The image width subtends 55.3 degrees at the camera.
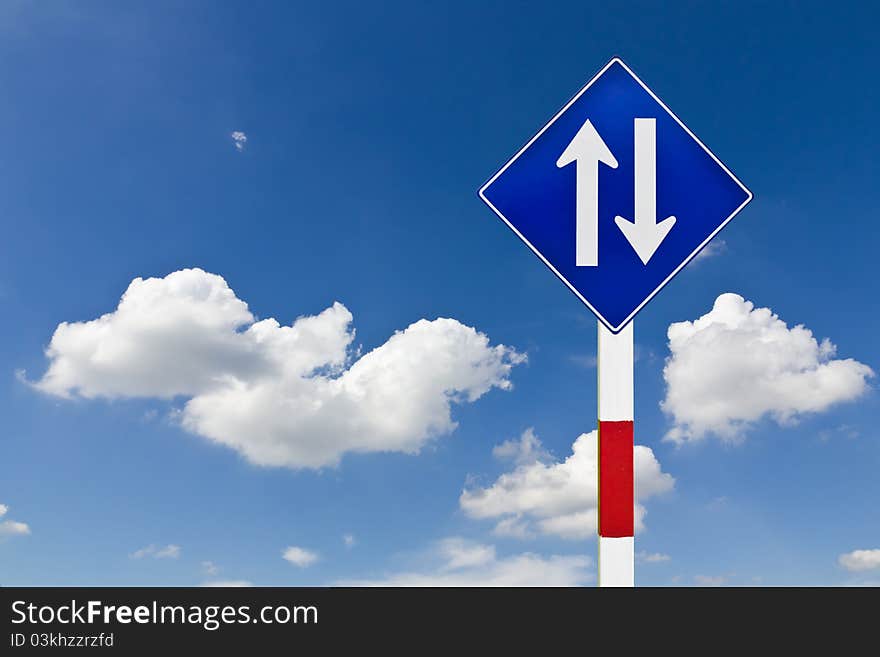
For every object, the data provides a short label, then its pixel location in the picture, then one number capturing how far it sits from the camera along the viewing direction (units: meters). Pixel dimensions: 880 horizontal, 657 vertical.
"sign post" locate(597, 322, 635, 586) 4.27
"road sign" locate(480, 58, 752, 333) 4.45
